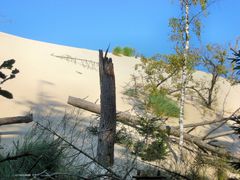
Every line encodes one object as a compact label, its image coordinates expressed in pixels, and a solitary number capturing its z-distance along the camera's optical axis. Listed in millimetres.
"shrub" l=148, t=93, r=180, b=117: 17203
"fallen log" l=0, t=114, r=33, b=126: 10320
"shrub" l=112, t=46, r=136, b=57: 31641
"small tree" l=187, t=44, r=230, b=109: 15596
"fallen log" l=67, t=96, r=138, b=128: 13109
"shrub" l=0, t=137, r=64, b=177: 5004
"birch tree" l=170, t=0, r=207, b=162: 12617
